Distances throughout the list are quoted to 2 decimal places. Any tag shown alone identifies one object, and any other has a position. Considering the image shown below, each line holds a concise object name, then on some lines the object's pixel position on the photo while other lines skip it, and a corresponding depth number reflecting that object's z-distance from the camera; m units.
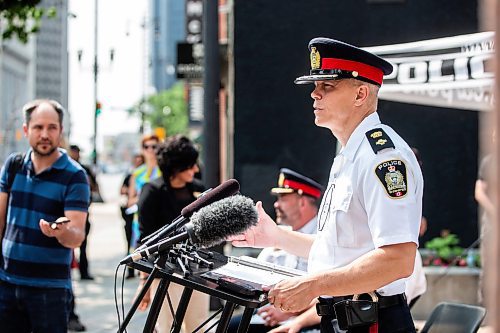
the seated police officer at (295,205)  11.08
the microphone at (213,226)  5.47
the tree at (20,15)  22.11
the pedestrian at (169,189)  11.70
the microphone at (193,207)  5.78
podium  5.37
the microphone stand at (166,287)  5.61
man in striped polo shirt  9.35
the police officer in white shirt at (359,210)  5.46
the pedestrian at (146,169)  21.22
